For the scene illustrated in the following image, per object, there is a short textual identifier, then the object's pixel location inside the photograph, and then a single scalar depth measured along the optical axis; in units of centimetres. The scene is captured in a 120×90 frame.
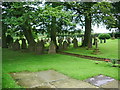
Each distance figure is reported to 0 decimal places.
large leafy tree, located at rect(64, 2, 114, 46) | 1152
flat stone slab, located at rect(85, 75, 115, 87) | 459
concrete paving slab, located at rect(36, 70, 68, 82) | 499
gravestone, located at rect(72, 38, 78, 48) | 1554
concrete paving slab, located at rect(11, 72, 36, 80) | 520
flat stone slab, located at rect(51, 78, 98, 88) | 430
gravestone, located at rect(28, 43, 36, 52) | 1262
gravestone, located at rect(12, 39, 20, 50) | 1422
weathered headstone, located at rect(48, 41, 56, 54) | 1183
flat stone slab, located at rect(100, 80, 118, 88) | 435
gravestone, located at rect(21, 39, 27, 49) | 1474
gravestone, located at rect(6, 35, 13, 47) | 1794
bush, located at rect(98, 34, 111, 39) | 2520
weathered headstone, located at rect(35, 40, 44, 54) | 1123
